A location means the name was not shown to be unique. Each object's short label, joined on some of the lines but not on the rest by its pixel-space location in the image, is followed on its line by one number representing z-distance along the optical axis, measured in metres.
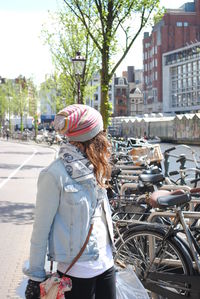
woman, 2.75
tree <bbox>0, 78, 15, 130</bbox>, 84.56
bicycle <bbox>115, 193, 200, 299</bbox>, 4.03
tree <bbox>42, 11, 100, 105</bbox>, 31.34
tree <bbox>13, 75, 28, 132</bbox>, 79.88
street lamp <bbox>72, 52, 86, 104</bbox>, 21.81
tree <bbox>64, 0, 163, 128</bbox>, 14.58
